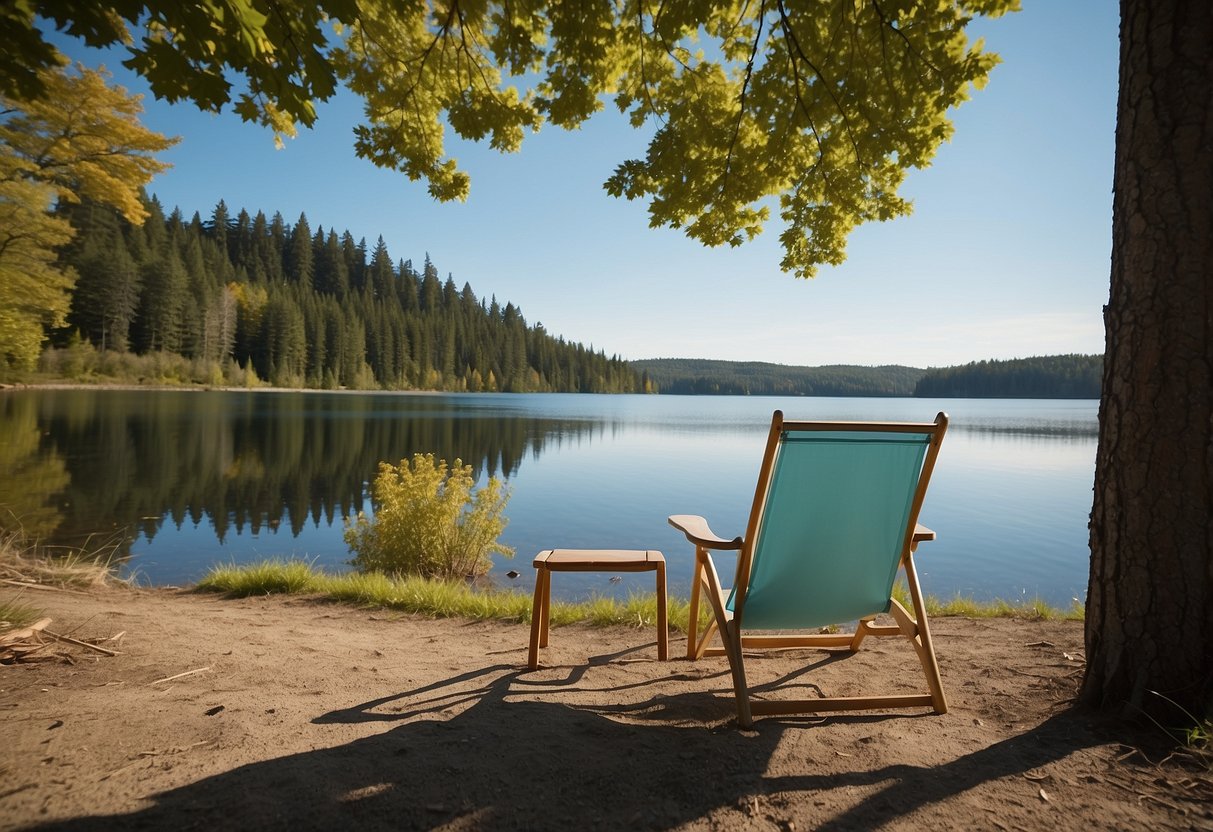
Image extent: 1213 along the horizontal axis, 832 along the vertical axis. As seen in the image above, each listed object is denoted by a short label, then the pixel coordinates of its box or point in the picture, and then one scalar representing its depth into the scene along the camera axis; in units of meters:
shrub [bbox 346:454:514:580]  6.28
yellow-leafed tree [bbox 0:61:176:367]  9.58
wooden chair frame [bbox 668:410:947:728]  2.25
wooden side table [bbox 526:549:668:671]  2.97
